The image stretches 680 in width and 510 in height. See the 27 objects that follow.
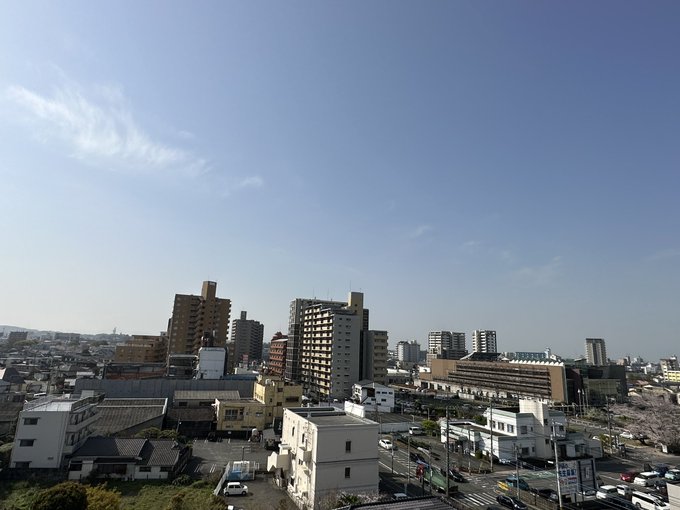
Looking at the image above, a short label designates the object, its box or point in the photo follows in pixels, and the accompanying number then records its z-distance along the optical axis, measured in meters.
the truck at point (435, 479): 35.56
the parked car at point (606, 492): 35.79
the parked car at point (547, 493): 34.56
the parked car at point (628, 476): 41.44
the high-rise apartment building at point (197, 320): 113.85
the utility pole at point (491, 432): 45.79
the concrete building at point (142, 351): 119.50
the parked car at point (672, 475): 41.12
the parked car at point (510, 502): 32.09
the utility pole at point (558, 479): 28.79
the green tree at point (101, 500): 24.55
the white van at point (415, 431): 61.31
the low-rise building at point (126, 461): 37.41
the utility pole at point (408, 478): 36.17
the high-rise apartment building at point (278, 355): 123.94
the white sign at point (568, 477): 30.06
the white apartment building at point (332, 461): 30.88
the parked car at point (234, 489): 33.66
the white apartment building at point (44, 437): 38.06
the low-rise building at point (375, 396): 82.56
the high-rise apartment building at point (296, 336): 115.06
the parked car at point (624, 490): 35.94
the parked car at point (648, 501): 31.83
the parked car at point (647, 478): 39.91
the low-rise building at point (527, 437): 47.91
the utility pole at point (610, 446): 54.90
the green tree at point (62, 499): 22.95
